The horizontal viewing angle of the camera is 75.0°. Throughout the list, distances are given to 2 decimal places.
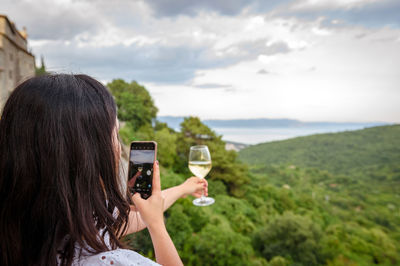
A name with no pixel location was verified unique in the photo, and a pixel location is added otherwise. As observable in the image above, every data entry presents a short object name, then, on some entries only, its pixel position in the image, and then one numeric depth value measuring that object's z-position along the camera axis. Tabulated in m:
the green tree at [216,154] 14.59
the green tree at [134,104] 12.67
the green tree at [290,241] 15.52
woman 0.63
